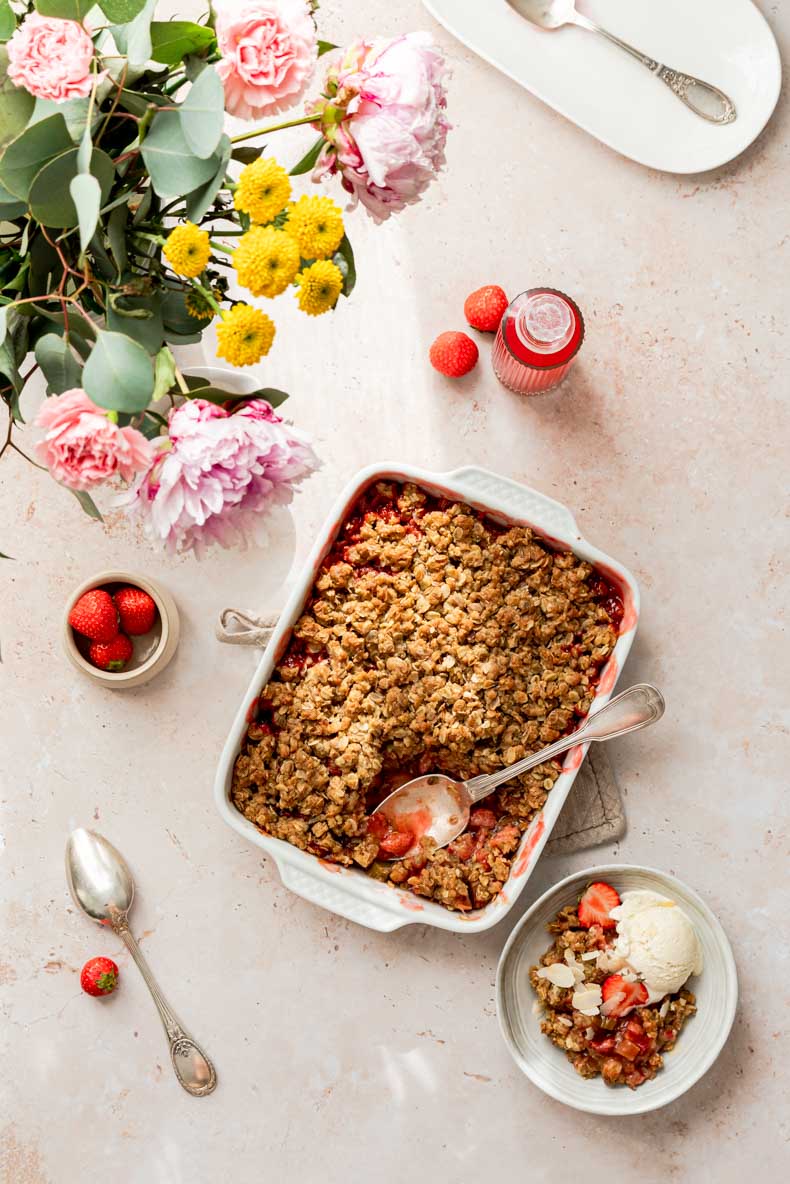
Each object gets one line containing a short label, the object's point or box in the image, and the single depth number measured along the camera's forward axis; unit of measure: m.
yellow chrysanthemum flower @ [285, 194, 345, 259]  0.83
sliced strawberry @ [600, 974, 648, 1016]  1.42
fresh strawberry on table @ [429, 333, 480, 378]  1.49
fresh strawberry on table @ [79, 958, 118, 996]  1.50
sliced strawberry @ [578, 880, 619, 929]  1.44
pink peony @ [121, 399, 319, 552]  0.81
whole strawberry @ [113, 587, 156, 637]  1.46
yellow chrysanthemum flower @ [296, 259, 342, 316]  0.86
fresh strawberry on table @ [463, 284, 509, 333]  1.51
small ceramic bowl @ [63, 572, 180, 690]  1.45
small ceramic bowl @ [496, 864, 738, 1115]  1.42
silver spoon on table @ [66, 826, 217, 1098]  1.51
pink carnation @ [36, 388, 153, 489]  0.78
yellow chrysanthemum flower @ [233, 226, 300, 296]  0.80
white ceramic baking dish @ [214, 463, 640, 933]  1.38
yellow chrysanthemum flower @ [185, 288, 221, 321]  0.92
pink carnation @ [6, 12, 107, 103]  0.71
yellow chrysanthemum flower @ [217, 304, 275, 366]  0.83
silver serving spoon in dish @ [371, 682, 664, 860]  1.39
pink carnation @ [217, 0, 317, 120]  0.76
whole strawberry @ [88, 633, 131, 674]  1.46
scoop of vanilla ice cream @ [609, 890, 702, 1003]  1.40
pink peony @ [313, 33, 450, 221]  0.78
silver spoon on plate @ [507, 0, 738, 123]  1.49
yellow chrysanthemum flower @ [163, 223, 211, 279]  0.81
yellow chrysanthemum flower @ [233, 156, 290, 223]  0.80
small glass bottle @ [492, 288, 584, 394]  1.43
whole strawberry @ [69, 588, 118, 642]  1.42
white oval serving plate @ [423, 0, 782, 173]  1.50
